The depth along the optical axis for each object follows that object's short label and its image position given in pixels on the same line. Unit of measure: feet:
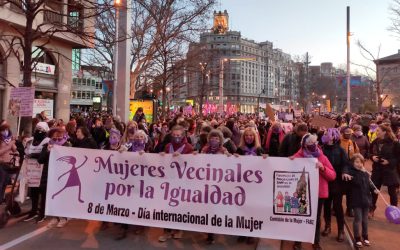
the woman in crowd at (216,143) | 22.31
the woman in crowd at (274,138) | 34.25
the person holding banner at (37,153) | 24.89
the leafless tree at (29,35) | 33.58
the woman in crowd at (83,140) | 25.67
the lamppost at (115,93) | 57.48
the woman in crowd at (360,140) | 34.01
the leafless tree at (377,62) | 99.96
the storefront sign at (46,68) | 72.54
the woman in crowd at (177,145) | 22.60
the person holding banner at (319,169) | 19.88
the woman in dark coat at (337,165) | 21.77
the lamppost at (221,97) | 113.02
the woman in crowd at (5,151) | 25.13
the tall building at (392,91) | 204.22
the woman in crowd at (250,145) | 23.03
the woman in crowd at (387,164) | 26.86
